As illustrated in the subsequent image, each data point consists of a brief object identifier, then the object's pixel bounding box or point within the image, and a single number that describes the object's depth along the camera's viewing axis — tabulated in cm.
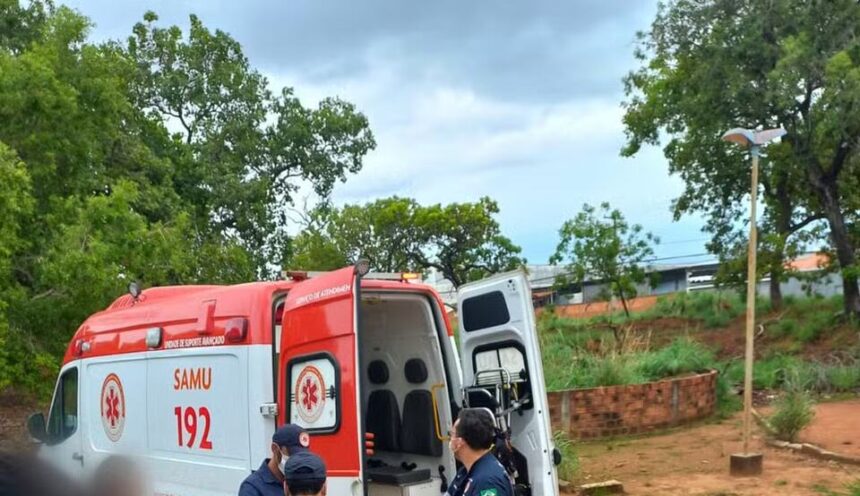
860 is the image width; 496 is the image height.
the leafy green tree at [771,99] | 2092
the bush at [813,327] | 2595
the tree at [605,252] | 2961
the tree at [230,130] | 2367
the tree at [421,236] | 3753
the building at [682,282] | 2712
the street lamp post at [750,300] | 1066
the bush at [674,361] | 1584
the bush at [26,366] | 1187
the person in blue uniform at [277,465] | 412
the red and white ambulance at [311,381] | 525
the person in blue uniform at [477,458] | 391
